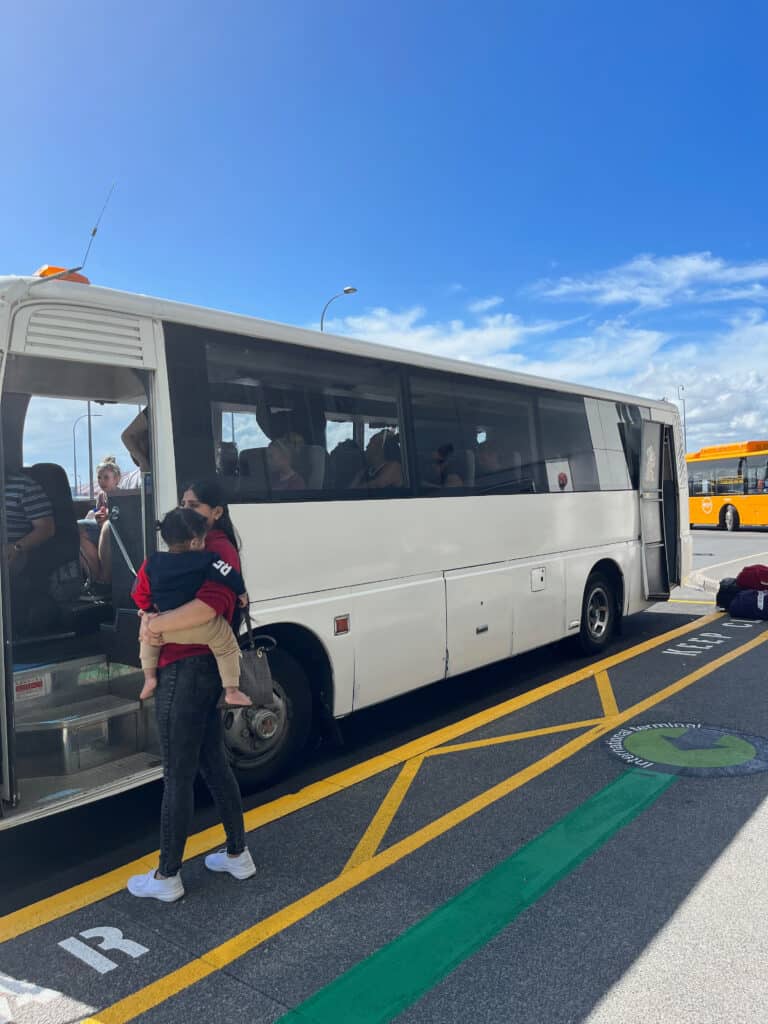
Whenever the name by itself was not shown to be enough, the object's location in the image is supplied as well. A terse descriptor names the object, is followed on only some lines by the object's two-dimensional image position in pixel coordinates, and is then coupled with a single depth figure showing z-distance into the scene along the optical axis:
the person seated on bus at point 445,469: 6.16
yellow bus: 28.48
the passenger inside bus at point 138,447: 4.54
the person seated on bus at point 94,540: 5.46
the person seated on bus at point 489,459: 6.68
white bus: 4.10
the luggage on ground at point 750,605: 10.07
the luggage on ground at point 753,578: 10.58
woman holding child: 3.43
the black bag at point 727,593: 10.77
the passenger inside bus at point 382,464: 5.55
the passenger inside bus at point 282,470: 4.87
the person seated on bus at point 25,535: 4.92
